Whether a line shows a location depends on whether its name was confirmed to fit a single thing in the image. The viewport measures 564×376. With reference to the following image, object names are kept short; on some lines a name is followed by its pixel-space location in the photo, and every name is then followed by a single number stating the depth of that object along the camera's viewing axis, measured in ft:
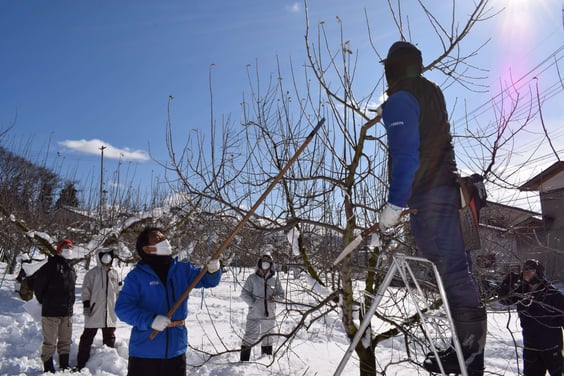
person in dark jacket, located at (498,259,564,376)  15.23
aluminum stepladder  5.65
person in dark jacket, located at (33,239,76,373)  19.01
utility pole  46.44
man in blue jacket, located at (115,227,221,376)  10.03
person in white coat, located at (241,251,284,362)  22.54
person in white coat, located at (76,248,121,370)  21.34
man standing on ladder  6.67
